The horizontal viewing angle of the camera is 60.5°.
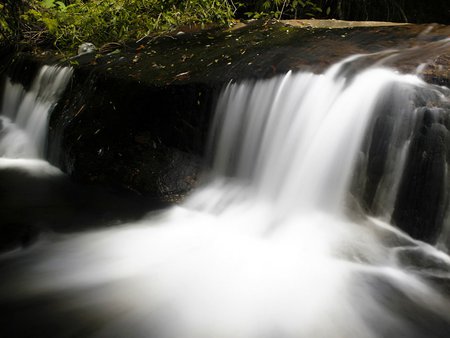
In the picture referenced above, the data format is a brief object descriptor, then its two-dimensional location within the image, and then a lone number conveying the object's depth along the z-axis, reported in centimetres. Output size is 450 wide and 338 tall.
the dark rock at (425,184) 260
